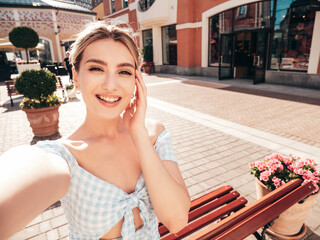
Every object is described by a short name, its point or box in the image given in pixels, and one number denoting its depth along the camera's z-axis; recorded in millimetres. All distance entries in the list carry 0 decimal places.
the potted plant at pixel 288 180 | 2242
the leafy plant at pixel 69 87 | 9544
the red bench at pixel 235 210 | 1466
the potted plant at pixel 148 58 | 18344
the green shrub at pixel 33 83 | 5207
